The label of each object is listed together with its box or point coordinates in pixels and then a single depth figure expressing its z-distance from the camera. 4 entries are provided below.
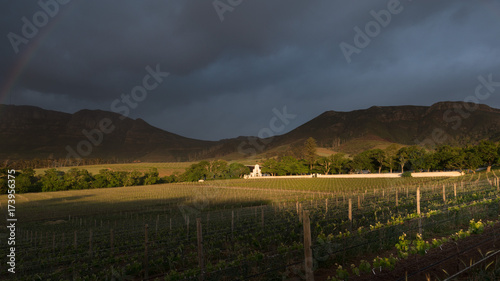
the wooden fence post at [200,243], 6.65
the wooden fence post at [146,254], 8.01
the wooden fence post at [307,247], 4.60
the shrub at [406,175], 60.16
